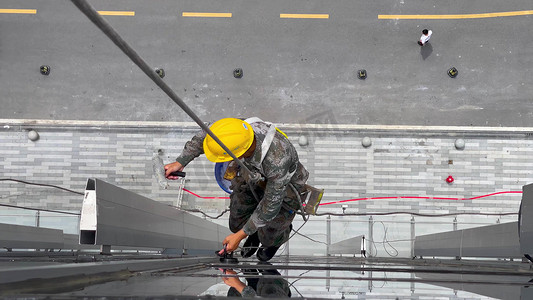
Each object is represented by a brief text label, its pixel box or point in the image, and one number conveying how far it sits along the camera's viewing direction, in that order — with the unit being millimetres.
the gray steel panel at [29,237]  5758
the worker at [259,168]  3589
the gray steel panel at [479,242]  4504
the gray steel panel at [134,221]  3418
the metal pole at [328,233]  12070
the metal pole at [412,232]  11914
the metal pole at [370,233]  11914
